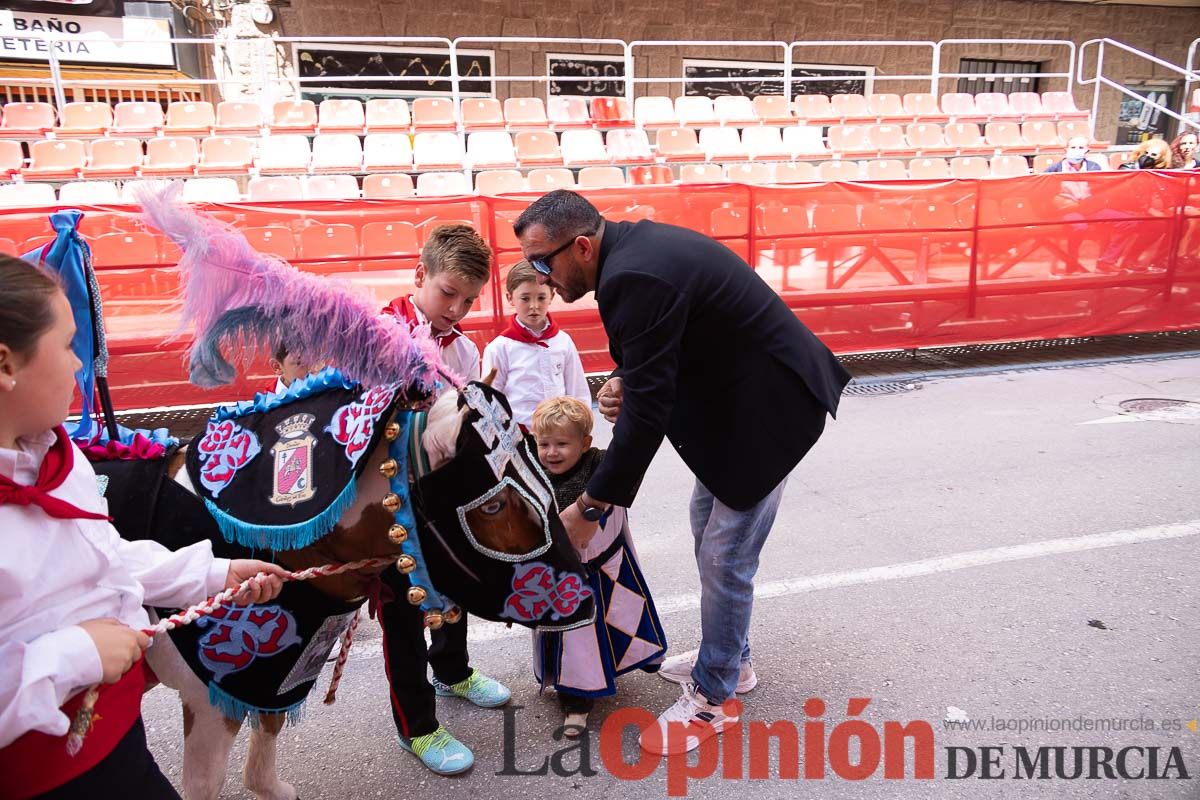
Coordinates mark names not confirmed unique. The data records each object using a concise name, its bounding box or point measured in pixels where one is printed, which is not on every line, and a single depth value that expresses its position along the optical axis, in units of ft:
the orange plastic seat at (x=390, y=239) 20.78
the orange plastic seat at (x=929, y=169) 38.55
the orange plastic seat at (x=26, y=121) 35.19
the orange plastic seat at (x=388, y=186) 31.83
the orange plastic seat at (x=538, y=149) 36.68
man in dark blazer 7.04
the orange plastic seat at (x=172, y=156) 33.58
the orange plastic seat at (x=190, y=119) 37.31
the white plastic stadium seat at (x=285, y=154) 34.38
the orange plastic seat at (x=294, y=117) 37.78
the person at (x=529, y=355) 11.09
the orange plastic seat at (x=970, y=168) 39.12
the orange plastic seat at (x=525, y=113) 40.42
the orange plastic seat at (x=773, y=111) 43.78
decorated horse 5.25
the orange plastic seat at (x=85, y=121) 36.06
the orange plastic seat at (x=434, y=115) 39.14
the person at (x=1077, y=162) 35.12
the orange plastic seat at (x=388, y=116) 38.83
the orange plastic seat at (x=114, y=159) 32.73
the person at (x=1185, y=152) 33.96
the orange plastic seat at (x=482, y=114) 39.88
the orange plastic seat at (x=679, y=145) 38.91
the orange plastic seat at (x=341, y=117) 38.40
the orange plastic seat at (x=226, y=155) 33.86
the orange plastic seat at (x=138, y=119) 36.94
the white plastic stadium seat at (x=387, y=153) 35.47
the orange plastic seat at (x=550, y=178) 31.68
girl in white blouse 3.77
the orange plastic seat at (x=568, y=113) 40.70
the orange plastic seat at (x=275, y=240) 19.93
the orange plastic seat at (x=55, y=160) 32.40
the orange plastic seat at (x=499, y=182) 31.96
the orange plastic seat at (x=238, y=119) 37.60
